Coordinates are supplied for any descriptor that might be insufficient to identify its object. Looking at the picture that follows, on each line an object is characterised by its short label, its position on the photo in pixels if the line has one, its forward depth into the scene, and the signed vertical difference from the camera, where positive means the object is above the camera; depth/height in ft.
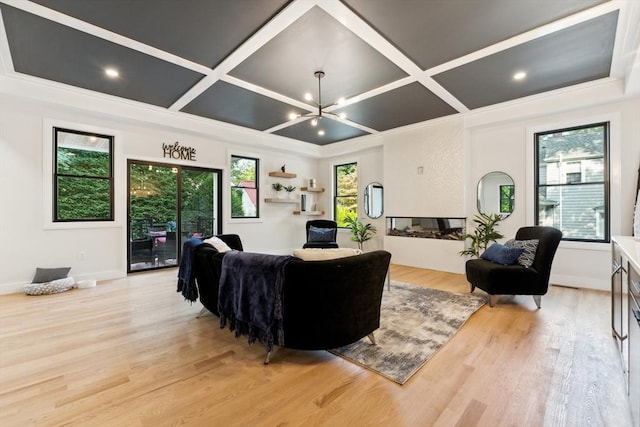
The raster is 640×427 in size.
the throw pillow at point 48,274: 12.96 -2.90
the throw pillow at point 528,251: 10.87 -1.51
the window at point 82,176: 14.01 +1.89
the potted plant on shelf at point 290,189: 23.65 +2.03
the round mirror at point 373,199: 21.75 +1.10
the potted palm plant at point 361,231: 21.25 -1.41
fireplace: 17.11 -0.92
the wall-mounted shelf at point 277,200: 22.23 +1.03
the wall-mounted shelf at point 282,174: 22.41 +3.16
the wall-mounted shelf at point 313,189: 24.36 +2.10
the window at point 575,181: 13.32 +1.62
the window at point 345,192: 23.61 +1.81
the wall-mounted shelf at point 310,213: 24.29 +0.00
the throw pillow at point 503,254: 11.16 -1.68
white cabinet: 4.57 -2.01
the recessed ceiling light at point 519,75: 11.59 +5.82
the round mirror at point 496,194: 15.74 +1.13
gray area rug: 6.91 -3.65
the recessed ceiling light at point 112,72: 11.25 +5.75
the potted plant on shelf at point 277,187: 22.80 +2.10
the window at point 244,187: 20.67 +1.96
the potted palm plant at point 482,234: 15.29 -1.17
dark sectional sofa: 6.49 -2.08
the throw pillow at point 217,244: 9.44 -1.08
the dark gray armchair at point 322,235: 18.53 -1.51
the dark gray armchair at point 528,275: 10.47 -2.35
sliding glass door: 16.40 +0.17
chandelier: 11.43 +5.70
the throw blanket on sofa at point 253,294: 6.64 -2.08
